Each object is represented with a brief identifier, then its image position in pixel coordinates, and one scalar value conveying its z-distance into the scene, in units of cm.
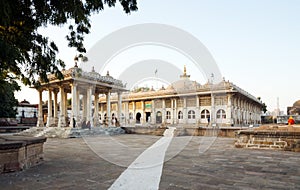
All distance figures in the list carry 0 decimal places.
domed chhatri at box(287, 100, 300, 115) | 3872
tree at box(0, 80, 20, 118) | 2845
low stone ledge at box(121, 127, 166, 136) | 2025
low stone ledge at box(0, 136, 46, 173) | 543
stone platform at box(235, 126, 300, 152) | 973
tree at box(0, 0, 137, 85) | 511
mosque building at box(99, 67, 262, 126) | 3244
